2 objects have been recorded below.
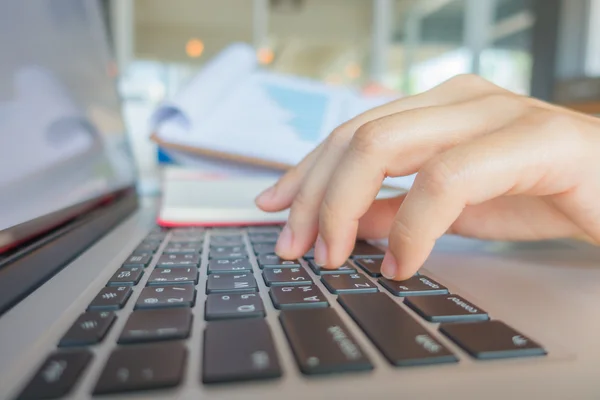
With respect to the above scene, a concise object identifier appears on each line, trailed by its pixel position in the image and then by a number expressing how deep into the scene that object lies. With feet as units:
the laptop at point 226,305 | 0.51
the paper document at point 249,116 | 2.04
